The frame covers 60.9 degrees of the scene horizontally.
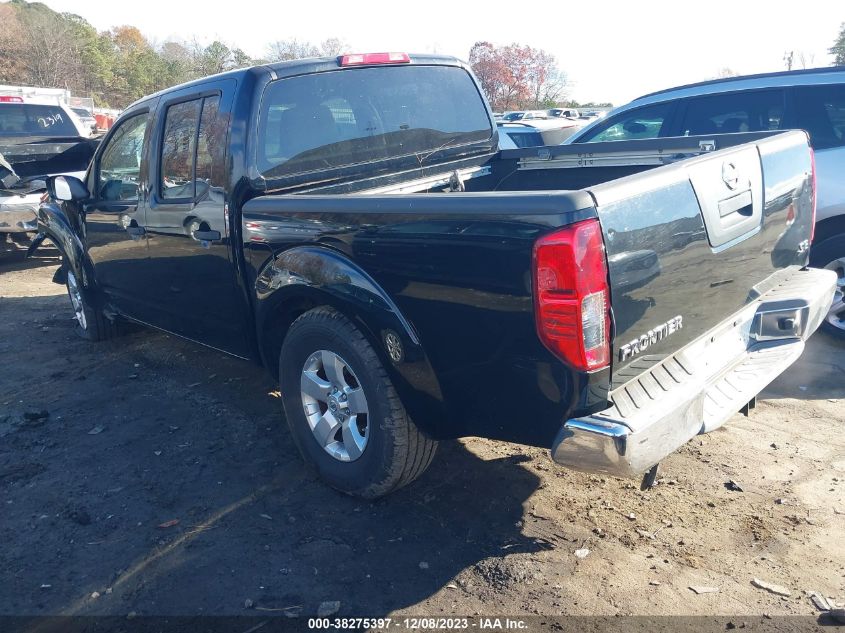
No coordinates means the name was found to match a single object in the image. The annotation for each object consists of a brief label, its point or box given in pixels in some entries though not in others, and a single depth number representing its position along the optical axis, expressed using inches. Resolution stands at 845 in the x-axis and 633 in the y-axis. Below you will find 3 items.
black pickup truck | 97.7
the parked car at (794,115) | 203.2
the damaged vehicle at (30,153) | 360.5
